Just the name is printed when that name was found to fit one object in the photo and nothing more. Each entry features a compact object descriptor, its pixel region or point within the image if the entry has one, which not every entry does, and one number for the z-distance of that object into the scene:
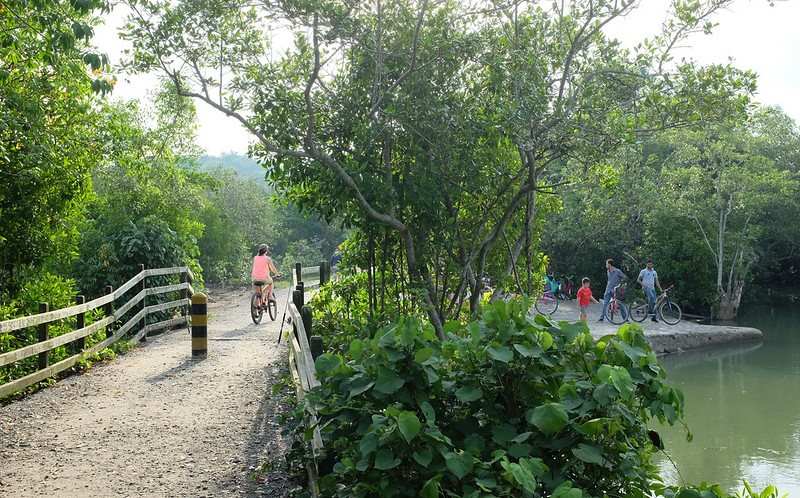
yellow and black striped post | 11.62
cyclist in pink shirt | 16.38
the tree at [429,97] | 7.41
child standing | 21.38
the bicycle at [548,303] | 27.89
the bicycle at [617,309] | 23.87
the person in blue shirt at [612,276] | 21.62
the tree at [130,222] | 14.02
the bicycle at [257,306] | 16.67
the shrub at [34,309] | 9.79
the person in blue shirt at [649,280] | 23.05
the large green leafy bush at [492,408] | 3.08
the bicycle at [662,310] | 24.80
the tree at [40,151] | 10.41
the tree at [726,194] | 29.19
